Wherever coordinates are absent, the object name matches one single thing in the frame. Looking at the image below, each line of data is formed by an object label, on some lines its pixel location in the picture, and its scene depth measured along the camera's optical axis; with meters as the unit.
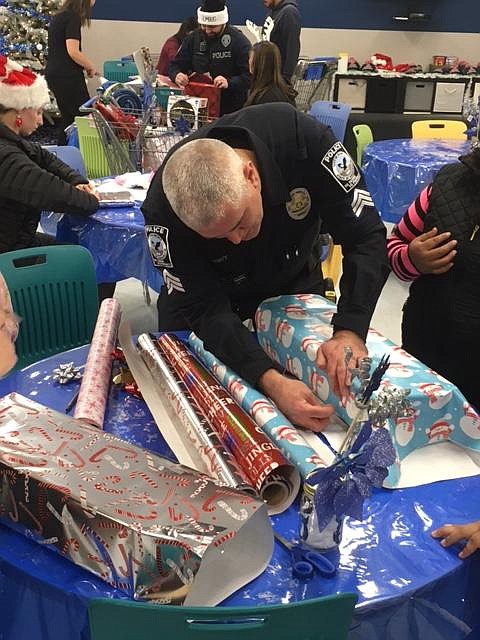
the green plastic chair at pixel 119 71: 6.63
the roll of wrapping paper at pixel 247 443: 1.16
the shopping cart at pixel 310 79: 6.08
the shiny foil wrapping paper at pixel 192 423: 1.17
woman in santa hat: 2.66
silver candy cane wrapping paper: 0.97
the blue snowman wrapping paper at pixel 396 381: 1.29
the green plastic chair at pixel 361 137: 4.79
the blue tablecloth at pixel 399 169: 4.02
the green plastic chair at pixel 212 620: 0.86
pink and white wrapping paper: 1.37
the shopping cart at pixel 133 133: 3.08
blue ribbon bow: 0.98
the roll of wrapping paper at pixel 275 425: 1.18
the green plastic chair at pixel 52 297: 2.18
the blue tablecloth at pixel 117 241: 2.72
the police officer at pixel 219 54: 4.91
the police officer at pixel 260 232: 1.40
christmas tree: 6.97
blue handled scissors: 1.04
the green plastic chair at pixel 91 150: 3.67
